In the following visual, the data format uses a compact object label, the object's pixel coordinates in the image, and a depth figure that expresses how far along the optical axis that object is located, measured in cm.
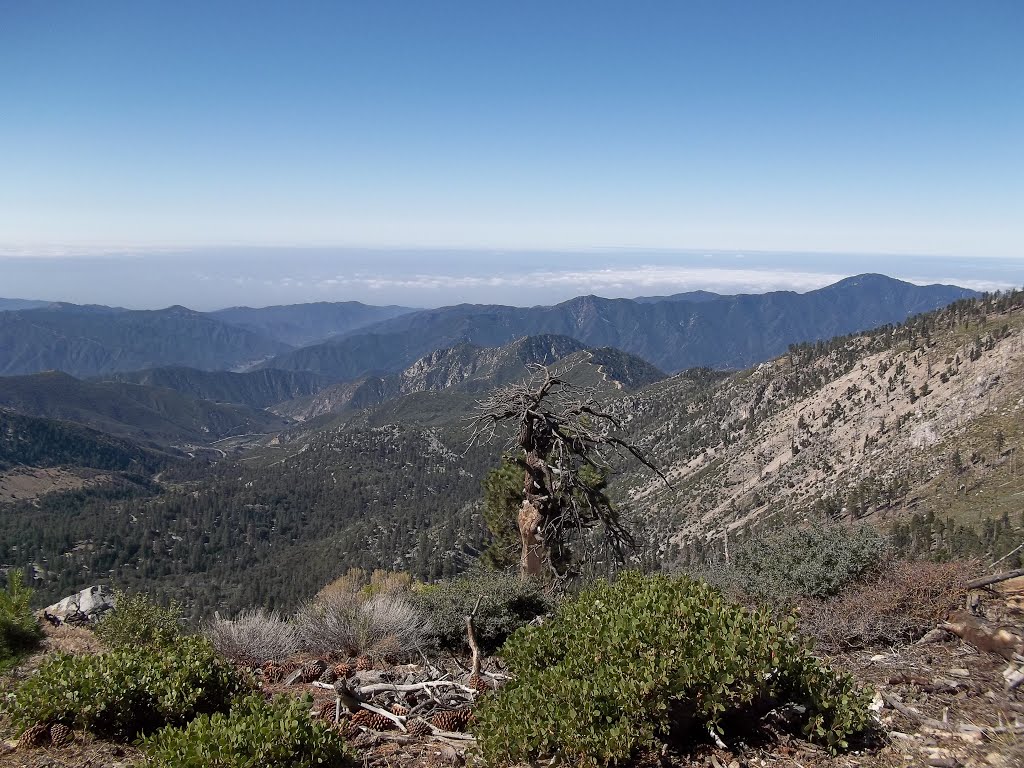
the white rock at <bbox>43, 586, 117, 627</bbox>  1480
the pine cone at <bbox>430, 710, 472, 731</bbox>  695
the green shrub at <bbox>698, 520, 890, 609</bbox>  1033
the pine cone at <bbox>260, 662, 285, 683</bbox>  893
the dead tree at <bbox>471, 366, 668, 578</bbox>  1292
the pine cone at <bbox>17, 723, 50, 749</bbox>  600
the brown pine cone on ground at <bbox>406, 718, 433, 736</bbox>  684
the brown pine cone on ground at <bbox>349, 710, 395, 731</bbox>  699
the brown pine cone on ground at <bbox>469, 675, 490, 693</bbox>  791
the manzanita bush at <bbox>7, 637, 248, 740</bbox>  608
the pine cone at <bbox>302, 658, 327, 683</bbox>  895
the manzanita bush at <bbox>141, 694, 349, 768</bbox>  466
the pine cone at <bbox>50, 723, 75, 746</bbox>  605
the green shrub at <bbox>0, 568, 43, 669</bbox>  835
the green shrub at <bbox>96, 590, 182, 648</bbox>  986
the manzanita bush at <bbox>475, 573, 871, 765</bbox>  499
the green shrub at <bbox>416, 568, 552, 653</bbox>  1087
